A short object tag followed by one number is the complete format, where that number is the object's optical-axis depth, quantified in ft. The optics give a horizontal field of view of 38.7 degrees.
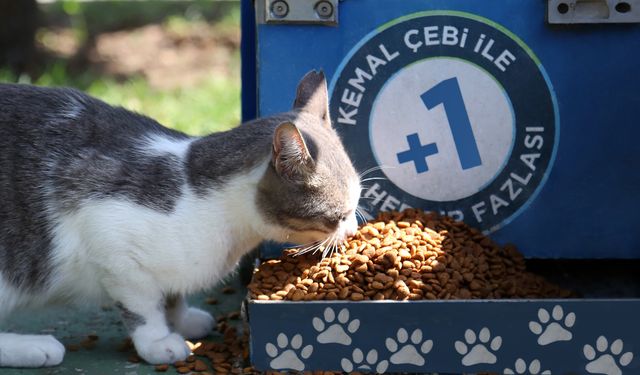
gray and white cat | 9.53
